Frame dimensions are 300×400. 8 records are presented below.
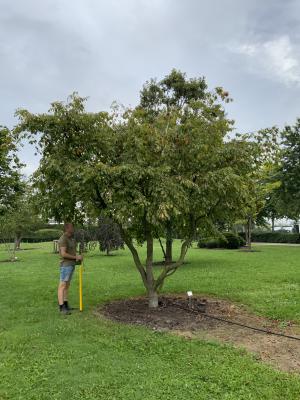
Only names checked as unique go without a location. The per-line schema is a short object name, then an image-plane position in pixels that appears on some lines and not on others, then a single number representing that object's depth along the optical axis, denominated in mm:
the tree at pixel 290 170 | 27922
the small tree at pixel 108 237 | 24734
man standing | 8422
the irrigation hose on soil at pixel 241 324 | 6272
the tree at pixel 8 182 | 12227
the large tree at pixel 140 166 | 7129
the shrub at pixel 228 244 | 30078
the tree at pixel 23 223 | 25877
